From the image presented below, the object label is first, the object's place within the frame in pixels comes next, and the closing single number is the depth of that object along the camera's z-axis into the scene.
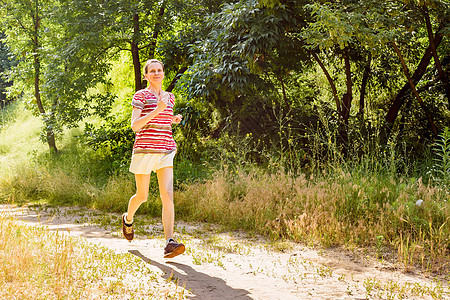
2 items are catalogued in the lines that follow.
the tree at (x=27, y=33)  15.04
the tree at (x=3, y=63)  27.50
